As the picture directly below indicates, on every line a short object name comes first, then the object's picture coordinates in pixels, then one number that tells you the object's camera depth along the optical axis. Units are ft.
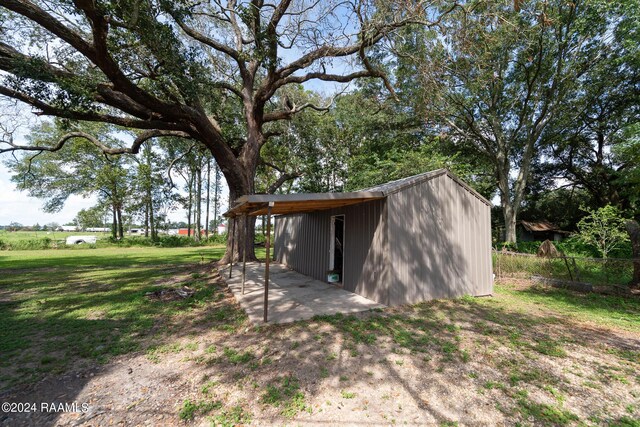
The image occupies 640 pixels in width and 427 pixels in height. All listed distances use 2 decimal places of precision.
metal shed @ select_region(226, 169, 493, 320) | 17.92
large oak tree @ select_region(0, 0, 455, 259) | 18.31
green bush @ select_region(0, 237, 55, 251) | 64.23
